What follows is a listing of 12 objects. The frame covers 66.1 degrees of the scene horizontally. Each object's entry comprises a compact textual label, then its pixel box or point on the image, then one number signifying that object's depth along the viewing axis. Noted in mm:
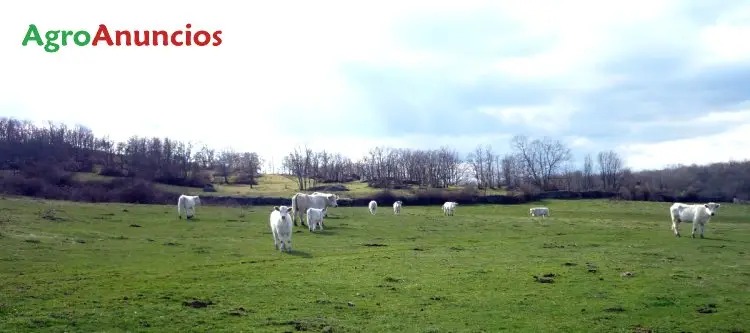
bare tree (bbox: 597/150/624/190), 147875
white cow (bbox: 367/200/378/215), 57356
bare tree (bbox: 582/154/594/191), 146925
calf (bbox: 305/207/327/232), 36125
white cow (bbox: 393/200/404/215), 59994
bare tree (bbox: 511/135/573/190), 139538
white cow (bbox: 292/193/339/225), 40656
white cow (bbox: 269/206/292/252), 25844
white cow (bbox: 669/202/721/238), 36253
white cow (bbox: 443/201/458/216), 62406
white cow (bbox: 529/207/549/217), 62438
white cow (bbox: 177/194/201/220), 42344
